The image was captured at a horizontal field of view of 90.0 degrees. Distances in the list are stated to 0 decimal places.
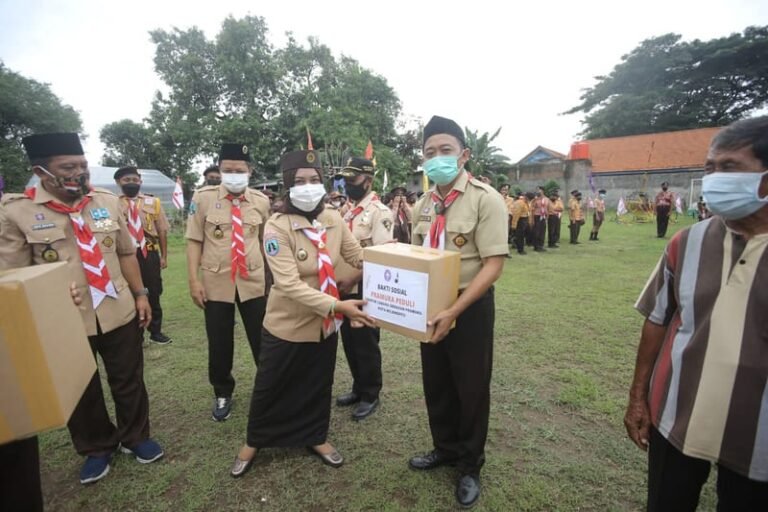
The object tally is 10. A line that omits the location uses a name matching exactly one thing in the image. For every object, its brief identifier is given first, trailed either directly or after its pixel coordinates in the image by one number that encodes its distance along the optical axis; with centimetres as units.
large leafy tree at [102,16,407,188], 2567
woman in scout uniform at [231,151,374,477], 246
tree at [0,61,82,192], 2461
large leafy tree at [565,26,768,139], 3238
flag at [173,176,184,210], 1322
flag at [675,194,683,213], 2255
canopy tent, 1908
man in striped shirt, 132
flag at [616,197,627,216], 2153
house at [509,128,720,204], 2730
